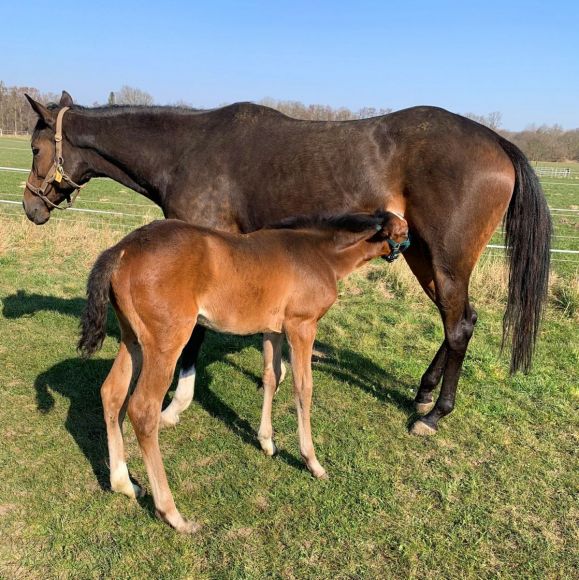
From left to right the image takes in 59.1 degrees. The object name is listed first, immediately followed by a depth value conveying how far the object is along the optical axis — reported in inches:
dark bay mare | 151.6
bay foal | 106.9
